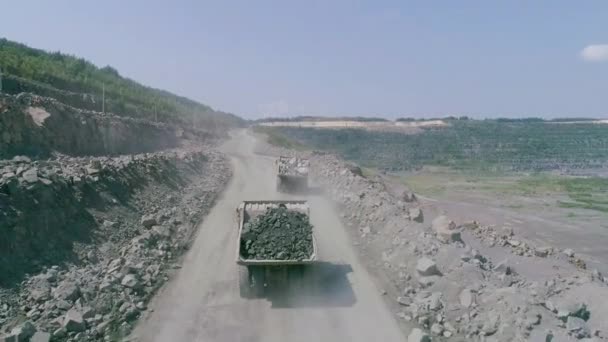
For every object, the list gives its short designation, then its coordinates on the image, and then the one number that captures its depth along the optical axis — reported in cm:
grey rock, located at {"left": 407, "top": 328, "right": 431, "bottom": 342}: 977
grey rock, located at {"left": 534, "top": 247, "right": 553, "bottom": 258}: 2238
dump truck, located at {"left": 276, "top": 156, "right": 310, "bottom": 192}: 2648
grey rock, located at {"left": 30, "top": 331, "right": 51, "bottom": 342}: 905
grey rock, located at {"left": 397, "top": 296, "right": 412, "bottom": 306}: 1204
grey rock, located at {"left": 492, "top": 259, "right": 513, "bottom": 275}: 1452
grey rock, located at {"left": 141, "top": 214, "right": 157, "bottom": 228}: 1766
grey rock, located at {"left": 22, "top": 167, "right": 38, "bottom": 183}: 1395
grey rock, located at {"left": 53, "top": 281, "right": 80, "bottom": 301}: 1088
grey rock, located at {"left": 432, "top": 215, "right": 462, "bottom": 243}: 1700
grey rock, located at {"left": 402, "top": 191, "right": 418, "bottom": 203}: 3528
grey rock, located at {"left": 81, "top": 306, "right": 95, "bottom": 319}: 1041
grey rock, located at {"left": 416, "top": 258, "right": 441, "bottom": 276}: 1325
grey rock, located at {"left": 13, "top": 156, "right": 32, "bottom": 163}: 1660
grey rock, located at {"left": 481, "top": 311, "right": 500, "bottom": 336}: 1019
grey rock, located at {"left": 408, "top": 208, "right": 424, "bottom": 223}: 2054
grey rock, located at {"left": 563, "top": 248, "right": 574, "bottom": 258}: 2427
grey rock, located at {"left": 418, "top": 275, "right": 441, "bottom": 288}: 1291
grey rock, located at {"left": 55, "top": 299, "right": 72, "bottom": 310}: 1051
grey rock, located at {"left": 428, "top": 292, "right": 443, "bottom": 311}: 1158
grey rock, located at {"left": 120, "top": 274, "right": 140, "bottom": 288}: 1217
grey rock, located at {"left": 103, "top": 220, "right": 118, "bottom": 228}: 1598
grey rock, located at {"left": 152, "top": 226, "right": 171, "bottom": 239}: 1674
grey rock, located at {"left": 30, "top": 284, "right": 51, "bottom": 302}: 1069
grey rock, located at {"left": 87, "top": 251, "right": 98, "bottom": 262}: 1347
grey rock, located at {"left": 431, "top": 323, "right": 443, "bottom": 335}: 1061
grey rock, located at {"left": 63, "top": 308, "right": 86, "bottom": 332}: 985
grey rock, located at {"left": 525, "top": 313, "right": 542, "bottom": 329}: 971
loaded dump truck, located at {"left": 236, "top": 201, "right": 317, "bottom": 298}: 1194
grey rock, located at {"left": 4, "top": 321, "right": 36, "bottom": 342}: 877
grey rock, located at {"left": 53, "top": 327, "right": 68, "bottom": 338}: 957
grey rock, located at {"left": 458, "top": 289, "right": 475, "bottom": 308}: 1137
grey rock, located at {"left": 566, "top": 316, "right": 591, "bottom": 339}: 949
